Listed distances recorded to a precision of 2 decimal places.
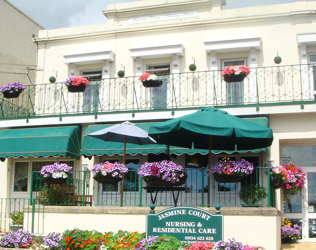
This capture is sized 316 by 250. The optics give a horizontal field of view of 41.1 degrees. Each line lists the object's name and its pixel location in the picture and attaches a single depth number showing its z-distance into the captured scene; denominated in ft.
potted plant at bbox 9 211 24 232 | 36.01
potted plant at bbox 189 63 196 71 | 43.62
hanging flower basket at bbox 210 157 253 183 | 29.53
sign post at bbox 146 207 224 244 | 24.63
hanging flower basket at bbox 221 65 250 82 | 39.01
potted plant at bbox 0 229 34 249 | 29.48
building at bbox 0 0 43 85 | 58.70
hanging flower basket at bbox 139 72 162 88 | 41.47
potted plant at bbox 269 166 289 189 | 32.24
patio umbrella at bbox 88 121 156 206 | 32.48
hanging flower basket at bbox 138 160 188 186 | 30.71
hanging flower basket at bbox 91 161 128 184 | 32.09
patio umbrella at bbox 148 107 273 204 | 26.96
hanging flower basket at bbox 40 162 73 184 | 34.27
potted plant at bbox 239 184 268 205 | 35.27
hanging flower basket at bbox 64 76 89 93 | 43.06
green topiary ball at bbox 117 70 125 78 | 45.60
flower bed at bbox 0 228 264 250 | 24.07
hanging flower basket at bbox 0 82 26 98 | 45.02
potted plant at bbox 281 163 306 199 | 37.55
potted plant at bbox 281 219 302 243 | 37.42
